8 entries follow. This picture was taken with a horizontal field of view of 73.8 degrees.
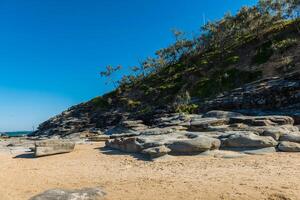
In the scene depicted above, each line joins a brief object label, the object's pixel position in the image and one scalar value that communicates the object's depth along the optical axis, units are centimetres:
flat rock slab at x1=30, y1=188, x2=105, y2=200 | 820
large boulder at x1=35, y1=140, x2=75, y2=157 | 1607
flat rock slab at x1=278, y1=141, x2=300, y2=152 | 1307
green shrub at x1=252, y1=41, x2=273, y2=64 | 3997
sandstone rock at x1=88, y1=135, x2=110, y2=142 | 2405
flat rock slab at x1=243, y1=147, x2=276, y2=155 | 1302
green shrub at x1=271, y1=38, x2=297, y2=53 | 3780
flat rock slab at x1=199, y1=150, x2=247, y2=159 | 1273
